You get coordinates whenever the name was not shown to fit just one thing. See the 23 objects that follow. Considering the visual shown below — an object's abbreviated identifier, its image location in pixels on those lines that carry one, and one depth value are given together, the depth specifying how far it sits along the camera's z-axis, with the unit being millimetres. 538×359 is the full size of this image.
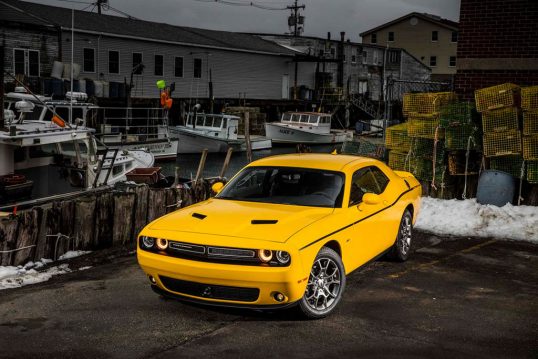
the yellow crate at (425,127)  13234
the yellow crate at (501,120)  12250
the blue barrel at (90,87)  35009
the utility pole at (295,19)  75125
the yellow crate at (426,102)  13336
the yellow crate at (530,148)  11797
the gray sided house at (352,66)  56812
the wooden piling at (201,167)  13892
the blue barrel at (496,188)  12078
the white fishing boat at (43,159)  11328
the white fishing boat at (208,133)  37625
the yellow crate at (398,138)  14078
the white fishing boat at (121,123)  18375
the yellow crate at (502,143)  12109
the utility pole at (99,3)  59641
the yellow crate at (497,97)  12250
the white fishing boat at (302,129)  43438
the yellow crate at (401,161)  13750
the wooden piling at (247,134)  17112
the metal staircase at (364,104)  56644
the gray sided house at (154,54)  35344
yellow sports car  5617
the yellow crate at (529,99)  11844
